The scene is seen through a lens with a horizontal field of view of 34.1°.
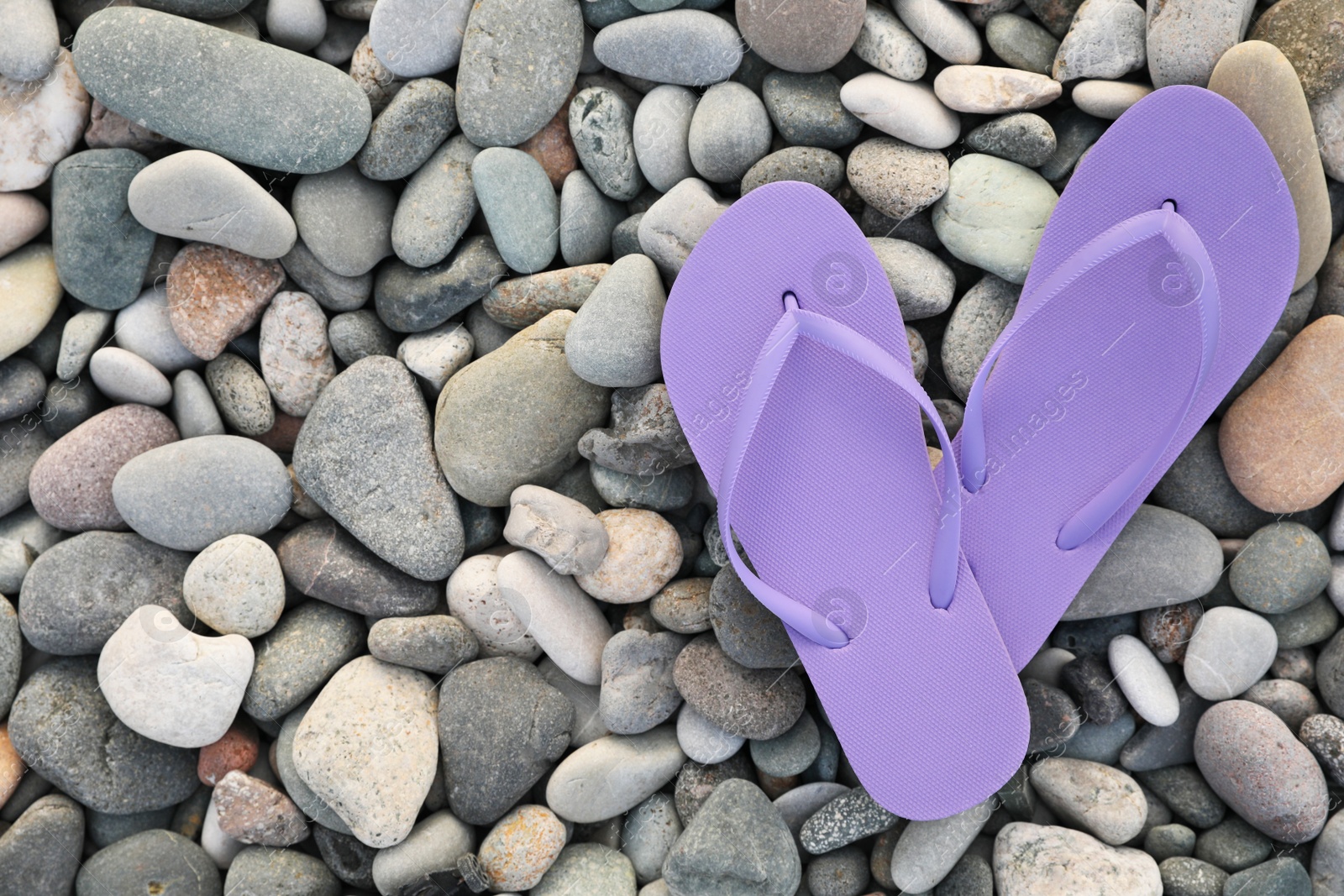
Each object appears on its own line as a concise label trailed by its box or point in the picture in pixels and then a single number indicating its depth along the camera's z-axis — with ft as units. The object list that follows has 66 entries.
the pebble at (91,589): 2.87
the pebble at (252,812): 2.87
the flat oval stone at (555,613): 2.89
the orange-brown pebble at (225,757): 2.91
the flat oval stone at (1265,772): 2.79
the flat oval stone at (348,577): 2.91
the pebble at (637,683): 2.88
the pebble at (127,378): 2.89
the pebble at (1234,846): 2.83
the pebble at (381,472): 2.91
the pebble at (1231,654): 2.84
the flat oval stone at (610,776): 2.88
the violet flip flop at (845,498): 2.85
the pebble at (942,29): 2.84
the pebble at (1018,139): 2.82
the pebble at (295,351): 2.93
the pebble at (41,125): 2.87
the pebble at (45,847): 2.84
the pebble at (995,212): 2.85
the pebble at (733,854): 2.80
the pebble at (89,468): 2.90
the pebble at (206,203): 2.83
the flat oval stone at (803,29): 2.81
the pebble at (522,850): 2.85
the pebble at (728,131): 2.87
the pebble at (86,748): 2.86
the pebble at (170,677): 2.85
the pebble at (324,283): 2.93
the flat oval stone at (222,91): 2.83
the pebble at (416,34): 2.87
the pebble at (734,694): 2.85
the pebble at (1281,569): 2.83
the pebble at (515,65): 2.87
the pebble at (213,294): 2.90
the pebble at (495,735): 2.87
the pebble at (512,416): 2.90
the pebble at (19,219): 2.89
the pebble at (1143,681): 2.84
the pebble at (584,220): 2.92
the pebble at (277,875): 2.86
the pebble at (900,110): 2.83
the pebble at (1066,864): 2.80
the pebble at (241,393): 2.94
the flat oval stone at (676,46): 2.86
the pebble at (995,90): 2.82
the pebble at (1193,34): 2.79
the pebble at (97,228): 2.87
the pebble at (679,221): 2.88
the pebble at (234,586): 2.87
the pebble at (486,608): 2.90
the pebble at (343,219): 2.90
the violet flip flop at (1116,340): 2.79
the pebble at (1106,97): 2.82
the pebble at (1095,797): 2.83
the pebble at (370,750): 2.84
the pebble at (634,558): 2.88
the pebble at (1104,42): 2.82
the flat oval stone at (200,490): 2.88
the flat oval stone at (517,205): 2.88
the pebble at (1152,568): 2.84
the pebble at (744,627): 2.85
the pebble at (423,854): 2.85
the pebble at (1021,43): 2.85
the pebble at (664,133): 2.90
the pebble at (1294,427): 2.82
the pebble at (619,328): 2.85
